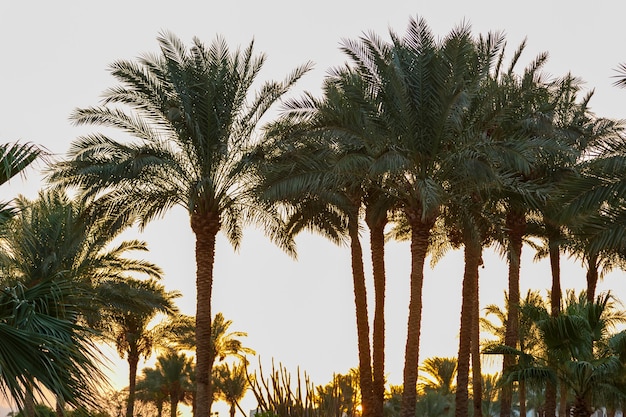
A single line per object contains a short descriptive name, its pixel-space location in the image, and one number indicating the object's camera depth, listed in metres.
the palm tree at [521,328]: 35.06
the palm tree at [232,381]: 54.00
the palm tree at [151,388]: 50.91
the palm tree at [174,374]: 50.16
